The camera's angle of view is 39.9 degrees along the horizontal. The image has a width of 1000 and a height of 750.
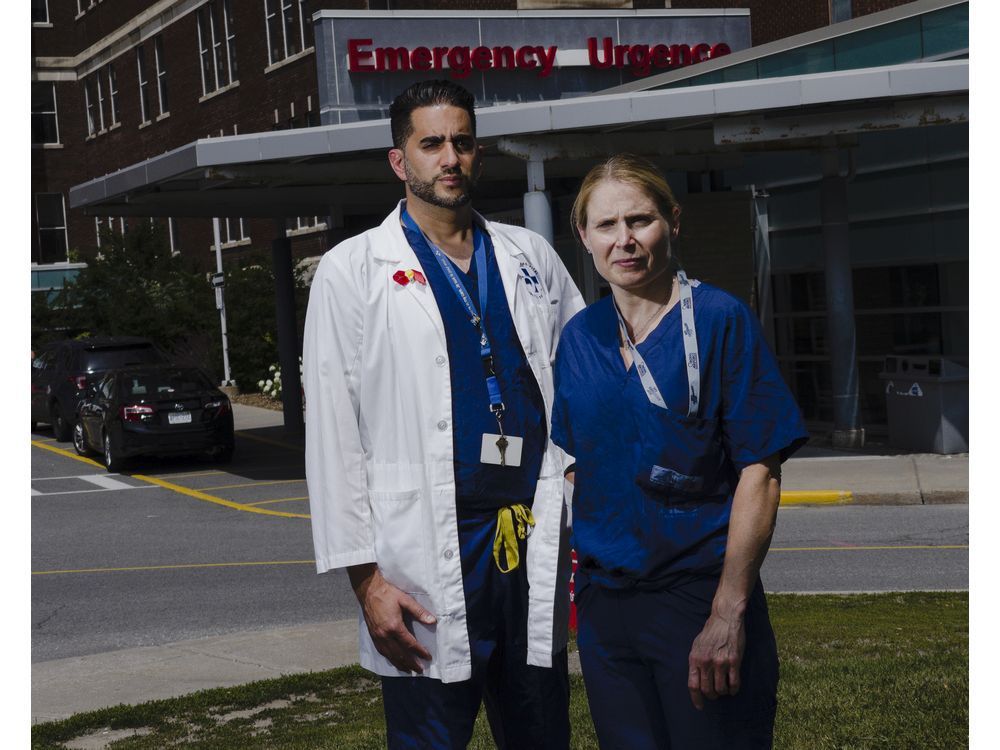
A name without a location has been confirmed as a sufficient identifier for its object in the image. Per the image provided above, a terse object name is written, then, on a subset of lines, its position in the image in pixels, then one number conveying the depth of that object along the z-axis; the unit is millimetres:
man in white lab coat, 3568
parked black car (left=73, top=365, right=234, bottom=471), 20375
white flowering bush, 31531
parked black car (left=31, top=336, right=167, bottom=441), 25047
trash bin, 17375
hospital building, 16875
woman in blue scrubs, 3201
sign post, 30125
